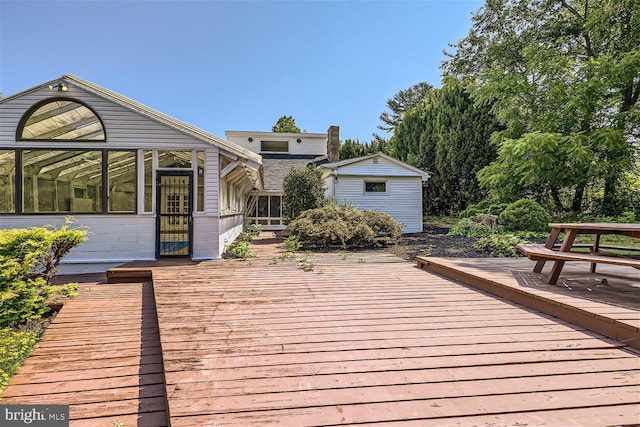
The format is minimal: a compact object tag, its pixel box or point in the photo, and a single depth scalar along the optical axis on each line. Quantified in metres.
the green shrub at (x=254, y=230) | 14.02
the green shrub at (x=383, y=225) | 11.11
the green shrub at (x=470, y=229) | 11.56
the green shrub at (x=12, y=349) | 2.76
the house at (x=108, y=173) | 7.19
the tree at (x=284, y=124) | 38.91
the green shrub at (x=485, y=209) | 13.52
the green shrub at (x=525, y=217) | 11.58
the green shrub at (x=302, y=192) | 13.40
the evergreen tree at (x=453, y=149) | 18.83
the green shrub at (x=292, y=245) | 9.26
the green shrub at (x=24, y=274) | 3.76
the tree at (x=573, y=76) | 12.62
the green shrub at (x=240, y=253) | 7.70
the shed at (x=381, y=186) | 15.02
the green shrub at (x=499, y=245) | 7.73
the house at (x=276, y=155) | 17.33
